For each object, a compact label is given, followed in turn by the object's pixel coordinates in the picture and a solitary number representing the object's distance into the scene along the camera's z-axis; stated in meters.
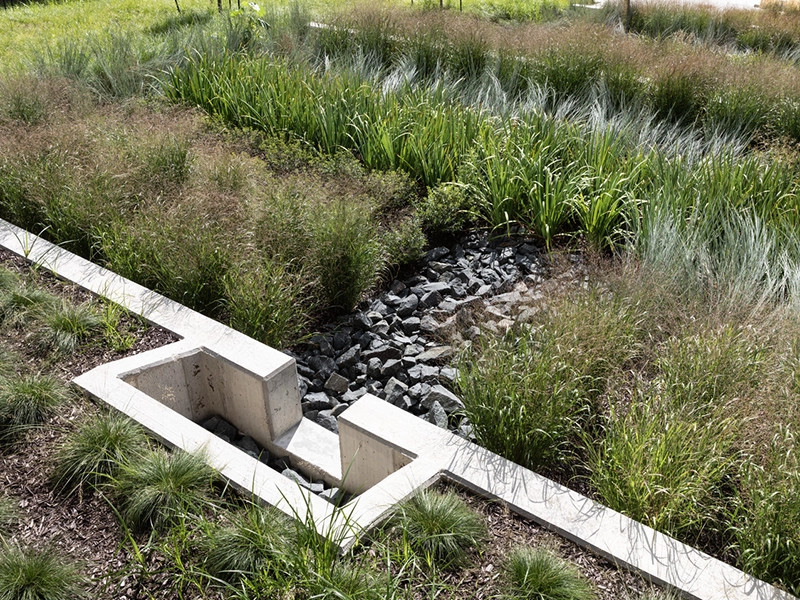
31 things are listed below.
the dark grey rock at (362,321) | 3.94
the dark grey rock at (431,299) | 4.10
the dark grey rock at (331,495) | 3.01
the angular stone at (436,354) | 3.63
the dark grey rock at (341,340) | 3.84
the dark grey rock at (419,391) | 3.43
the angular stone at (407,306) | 4.04
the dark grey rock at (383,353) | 3.72
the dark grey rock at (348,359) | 3.72
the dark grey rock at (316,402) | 3.53
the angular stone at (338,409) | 3.49
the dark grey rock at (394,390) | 3.45
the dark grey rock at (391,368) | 3.65
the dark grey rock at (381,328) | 3.89
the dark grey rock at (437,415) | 3.22
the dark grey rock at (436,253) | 4.52
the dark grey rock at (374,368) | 3.65
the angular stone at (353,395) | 3.57
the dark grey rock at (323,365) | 3.67
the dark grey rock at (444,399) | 3.29
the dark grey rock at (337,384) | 3.58
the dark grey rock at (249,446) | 3.25
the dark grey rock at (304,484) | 3.01
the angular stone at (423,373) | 3.55
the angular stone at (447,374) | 3.48
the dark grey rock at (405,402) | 3.40
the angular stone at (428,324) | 3.84
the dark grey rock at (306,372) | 3.67
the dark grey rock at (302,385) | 3.59
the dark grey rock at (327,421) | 3.44
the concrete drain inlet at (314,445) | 2.29
